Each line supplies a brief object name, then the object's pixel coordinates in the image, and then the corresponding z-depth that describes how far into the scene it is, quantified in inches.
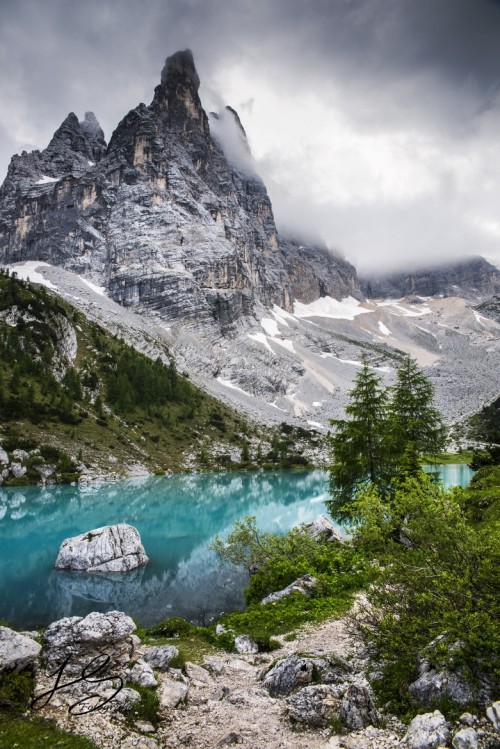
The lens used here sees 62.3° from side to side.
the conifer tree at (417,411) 1187.9
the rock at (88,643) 400.2
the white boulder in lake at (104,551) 1135.6
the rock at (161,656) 442.6
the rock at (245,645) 517.3
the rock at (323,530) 1114.8
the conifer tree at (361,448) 967.6
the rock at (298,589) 661.3
